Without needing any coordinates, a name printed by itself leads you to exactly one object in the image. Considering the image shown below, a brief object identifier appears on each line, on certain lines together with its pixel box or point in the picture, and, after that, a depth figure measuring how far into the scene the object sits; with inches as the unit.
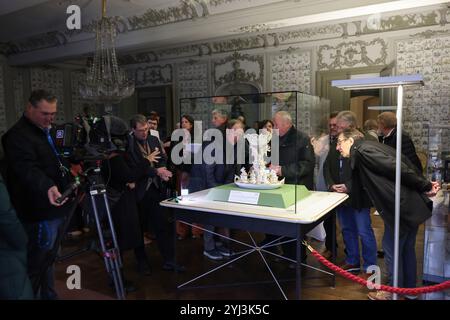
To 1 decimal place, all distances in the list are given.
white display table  101.8
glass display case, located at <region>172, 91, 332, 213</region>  117.6
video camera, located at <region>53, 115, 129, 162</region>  106.1
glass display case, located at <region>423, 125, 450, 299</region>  128.0
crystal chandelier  250.2
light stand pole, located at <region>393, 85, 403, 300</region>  105.2
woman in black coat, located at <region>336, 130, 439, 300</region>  113.4
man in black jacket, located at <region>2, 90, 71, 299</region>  100.2
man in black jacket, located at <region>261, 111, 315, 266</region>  119.6
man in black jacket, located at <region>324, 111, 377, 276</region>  135.6
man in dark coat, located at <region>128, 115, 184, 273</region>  142.9
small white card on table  117.0
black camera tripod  98.2
